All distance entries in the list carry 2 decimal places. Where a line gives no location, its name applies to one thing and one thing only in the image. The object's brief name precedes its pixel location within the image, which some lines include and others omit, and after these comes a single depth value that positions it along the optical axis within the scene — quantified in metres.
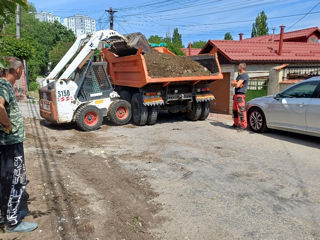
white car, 6.56
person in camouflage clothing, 2.93
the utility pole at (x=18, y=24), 15.90
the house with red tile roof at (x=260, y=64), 11.49
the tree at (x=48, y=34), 52.34
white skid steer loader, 8.45
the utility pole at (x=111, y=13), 32.41
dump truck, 8.81
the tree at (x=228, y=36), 68.94
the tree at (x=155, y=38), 51.53
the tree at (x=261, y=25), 49.50
